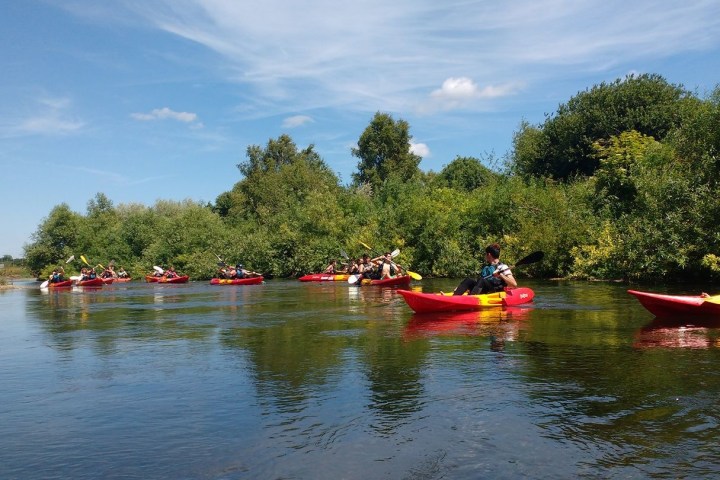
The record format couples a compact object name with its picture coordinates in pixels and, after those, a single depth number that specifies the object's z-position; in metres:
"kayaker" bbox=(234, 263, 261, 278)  33.25
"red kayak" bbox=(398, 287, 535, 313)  13.00
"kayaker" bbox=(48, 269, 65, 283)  36.16
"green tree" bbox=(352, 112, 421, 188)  62.72
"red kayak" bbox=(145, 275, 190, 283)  39.60
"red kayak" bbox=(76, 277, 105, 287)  36.08
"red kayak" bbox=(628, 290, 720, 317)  11.27
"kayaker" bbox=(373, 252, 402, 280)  25.52
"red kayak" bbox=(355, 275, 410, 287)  23.82
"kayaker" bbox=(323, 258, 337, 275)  34.56
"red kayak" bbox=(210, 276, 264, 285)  32.00
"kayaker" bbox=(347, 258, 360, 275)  29.04
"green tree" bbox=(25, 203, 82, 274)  67.12
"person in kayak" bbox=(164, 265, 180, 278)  40.86
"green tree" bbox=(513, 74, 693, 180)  42.97
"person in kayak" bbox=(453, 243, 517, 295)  13.50
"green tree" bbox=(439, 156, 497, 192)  58.81
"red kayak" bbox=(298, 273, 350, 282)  31.95
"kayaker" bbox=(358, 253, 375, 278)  26.53
